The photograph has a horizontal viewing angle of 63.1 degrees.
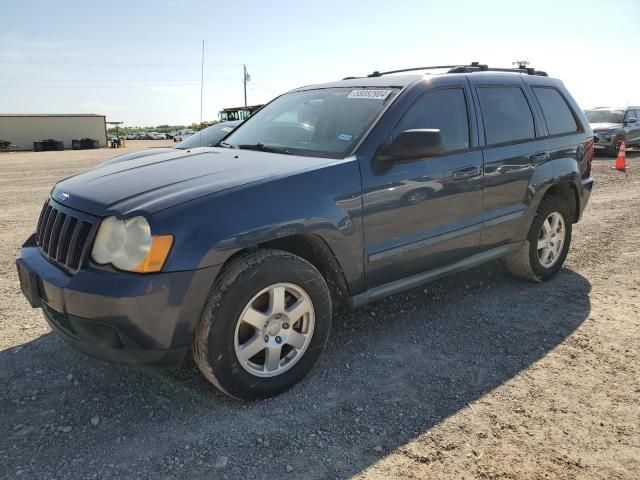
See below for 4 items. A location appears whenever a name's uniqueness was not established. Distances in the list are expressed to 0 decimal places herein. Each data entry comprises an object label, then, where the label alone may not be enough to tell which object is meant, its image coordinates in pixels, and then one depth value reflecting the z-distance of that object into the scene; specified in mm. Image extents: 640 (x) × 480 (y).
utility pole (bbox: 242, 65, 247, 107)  51938
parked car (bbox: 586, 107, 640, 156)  16750
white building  41188
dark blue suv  2500
